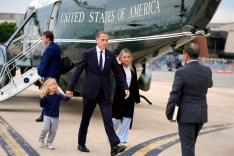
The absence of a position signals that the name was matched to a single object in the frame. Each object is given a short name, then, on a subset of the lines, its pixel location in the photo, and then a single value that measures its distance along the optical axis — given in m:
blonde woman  13.05
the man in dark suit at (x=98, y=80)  12.47
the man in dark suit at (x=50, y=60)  16.22
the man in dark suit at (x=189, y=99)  9.56
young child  12.95
